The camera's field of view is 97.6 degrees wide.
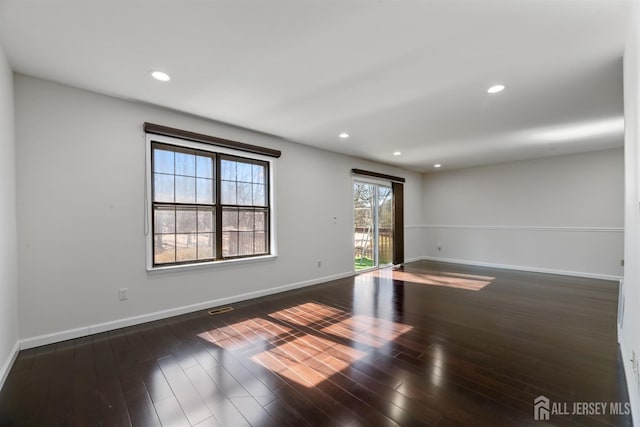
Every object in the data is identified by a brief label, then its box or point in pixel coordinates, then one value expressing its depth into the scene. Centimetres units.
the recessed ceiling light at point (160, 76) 251
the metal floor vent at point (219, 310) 347
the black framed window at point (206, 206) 337
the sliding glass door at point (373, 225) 636
